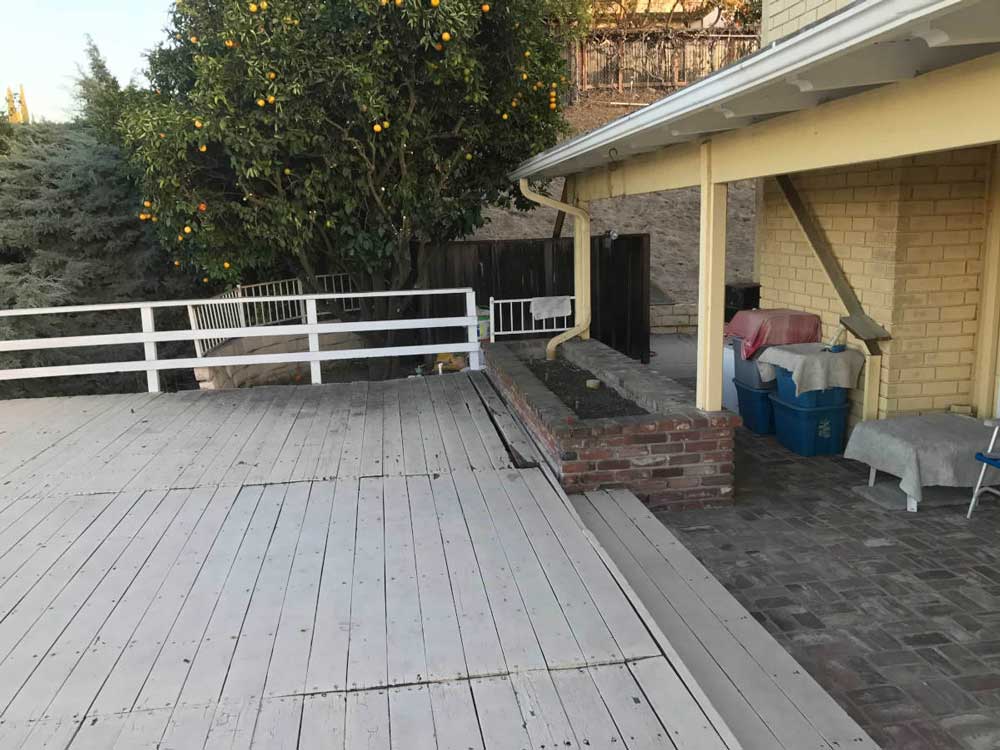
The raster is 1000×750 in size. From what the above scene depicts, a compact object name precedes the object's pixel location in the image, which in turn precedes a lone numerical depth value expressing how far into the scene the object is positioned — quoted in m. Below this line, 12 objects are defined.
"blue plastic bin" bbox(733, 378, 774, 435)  6.81
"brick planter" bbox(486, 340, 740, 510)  4.87
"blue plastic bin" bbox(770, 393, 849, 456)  6.21
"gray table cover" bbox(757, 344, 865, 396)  6.07
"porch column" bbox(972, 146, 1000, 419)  5.74
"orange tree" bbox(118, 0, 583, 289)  7.52
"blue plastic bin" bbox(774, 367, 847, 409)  6.19
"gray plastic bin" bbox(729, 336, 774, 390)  6.71
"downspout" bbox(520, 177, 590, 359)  8.05
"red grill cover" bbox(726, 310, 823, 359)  6.77
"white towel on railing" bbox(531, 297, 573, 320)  9.39
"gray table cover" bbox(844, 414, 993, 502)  4.95
